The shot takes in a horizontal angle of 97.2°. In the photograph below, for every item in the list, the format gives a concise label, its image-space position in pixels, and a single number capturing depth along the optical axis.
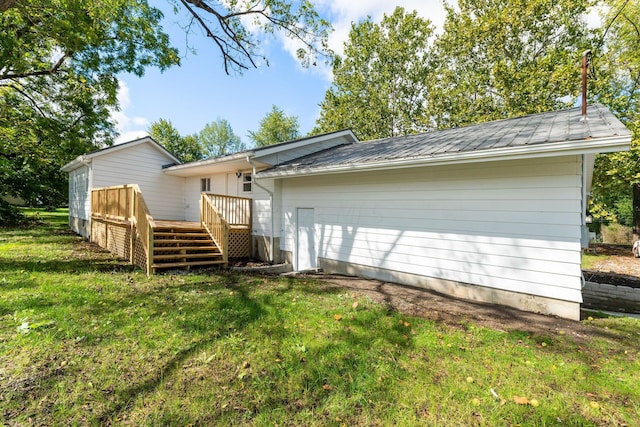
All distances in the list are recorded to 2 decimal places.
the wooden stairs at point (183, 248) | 7.17
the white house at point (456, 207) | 4.54
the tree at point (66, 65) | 7.47
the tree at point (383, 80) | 21.38
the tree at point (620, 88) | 12.56
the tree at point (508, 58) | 14.45
